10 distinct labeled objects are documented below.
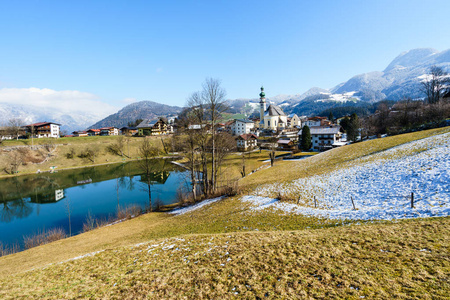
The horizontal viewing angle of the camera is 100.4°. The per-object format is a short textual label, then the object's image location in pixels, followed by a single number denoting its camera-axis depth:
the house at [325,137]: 60.93
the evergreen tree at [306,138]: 60.84
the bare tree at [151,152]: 73.13
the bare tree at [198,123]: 21.66
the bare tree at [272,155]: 43.05
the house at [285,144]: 68.18
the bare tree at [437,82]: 51.31
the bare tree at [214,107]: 21.41
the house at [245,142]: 73.56
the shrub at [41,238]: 20.02
